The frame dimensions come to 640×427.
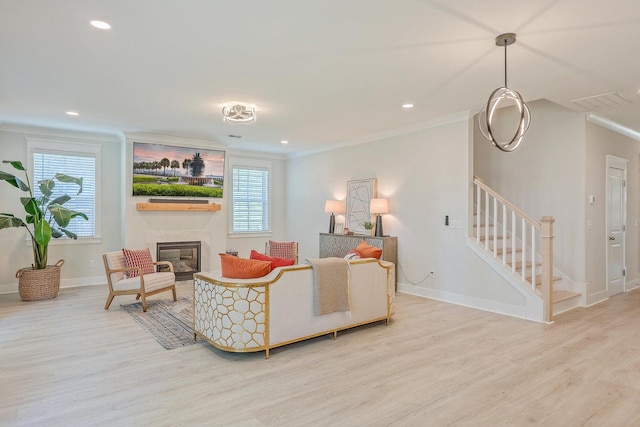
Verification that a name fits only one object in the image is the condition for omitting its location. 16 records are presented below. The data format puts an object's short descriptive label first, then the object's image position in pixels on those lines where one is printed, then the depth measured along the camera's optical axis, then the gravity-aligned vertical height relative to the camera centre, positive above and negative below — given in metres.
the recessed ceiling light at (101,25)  2.80 +1.42
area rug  3.94 -1.26
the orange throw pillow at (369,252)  4.37 -0.39
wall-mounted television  6.79 +0.84
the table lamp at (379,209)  6.34 +0.15
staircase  4.52 -0.55
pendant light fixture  2.98 +0.97
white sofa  3.39 -0.87
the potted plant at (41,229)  5.60 -0.23
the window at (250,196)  8.45 +0.47
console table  6.22 -0.46
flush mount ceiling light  4.88 +1.33
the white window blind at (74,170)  6.41 +0.77
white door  5.81 +0.00
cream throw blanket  3.71 -0.67
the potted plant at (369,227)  6.59 -0.15
